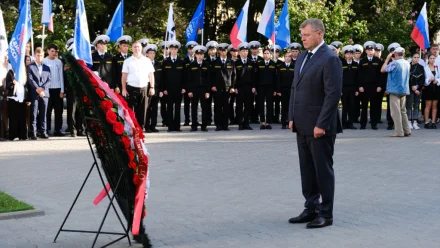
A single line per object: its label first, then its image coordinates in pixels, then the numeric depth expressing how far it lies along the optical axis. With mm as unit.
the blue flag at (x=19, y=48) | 15289
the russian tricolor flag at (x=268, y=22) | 21516
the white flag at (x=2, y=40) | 15023
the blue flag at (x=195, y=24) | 23109
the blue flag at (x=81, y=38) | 16266
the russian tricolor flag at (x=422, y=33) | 22125
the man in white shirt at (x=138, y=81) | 17625
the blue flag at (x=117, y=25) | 21109
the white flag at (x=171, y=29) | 22438
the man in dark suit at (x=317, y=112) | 7941
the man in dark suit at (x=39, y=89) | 16969
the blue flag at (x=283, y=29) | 21641
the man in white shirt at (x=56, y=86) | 17547
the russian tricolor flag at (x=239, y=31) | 22062
